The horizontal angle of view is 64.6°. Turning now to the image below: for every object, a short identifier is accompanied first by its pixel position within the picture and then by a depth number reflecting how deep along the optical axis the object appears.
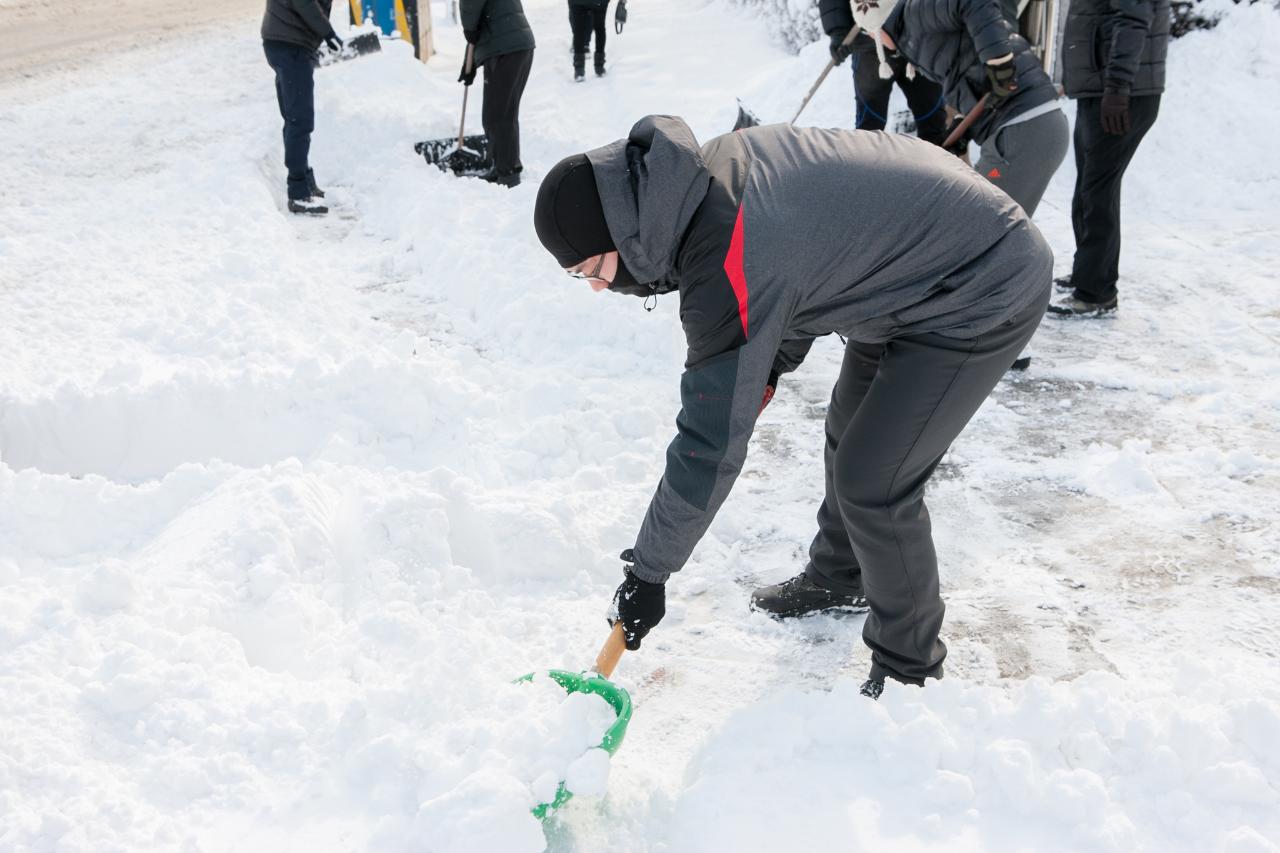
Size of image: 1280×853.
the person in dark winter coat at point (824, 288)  1.78
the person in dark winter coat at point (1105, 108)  4.17
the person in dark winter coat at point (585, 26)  9.29
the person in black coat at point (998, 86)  3.55
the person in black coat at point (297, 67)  5.68
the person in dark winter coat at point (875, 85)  5.26
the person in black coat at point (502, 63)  6.10
